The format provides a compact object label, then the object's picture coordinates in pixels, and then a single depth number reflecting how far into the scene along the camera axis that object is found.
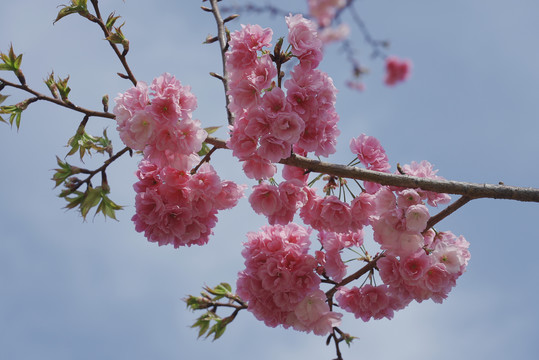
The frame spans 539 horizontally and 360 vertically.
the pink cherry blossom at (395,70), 7.70
